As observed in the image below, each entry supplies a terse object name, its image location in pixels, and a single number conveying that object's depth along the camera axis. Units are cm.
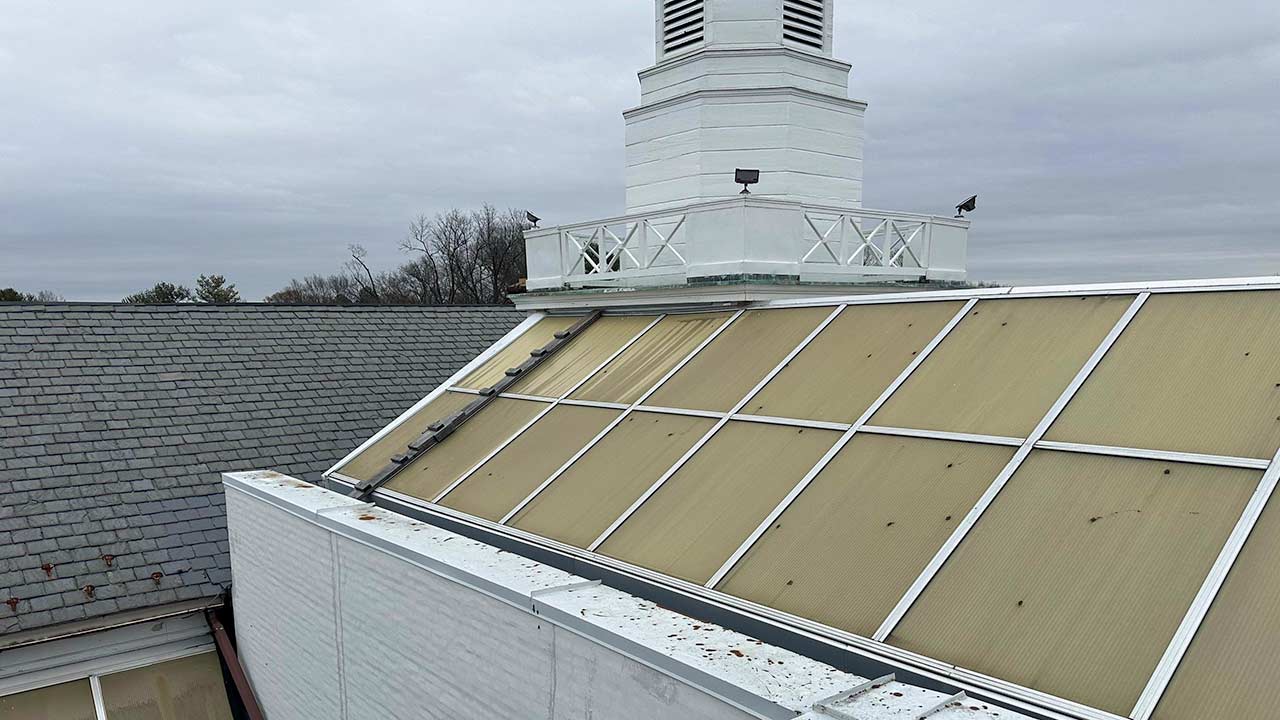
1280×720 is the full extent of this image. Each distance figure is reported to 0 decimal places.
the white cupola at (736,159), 916
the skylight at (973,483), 346
